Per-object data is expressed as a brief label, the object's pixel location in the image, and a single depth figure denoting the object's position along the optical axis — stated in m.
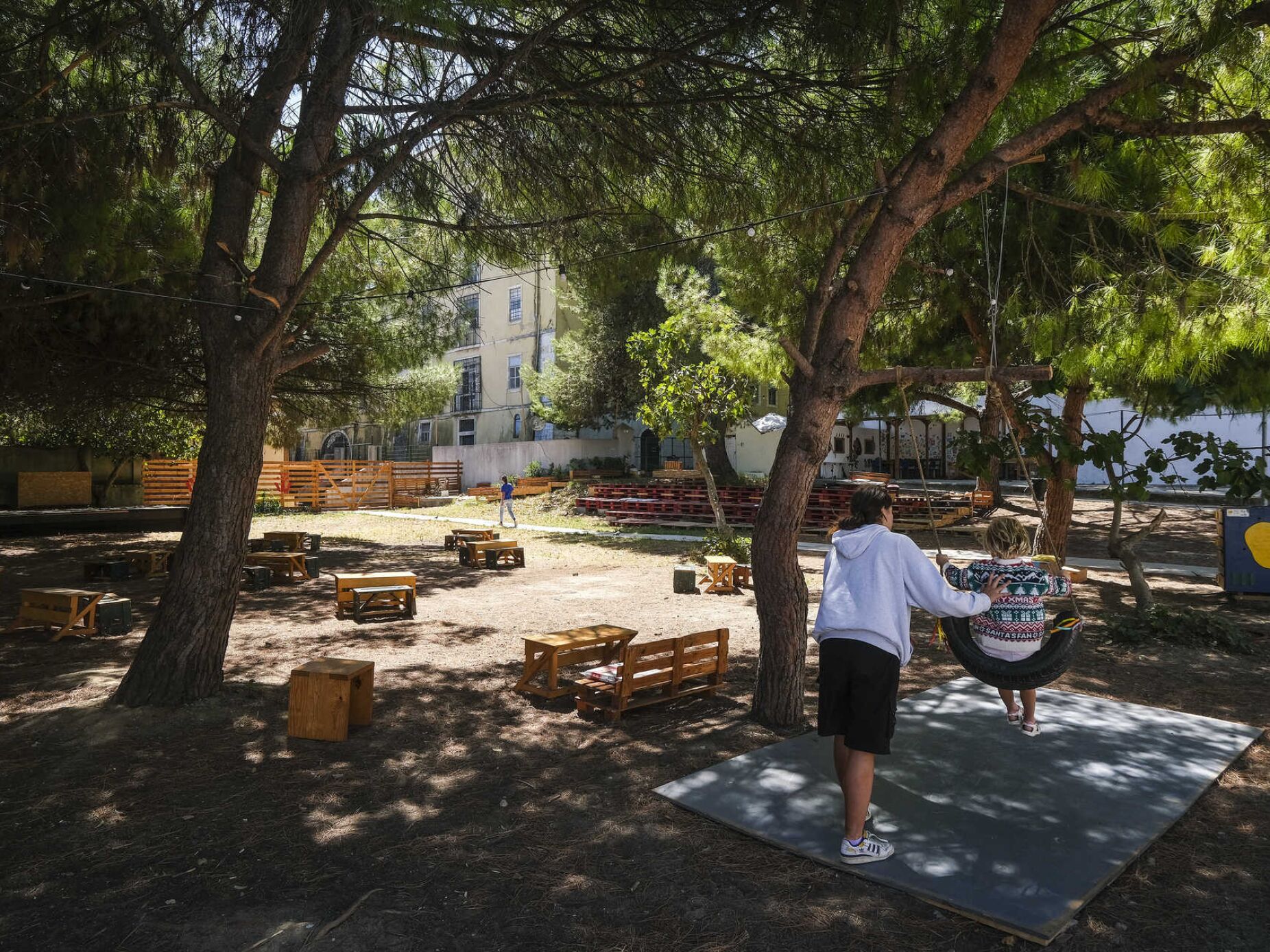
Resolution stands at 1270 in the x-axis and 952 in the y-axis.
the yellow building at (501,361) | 33.69
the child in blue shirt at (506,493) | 21.33
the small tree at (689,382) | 15.97
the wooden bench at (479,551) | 14.34
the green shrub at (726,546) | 13.88
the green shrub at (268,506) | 27.64
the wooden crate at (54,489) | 25.69
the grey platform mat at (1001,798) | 3.42
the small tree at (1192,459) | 6.71
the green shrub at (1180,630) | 8.22
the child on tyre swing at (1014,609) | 4.29
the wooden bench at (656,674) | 5.92
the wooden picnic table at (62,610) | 8.49
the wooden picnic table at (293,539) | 14.61
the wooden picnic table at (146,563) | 13.50
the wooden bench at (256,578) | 12.16
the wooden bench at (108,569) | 12.68
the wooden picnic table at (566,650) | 6.32
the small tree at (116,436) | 21.41
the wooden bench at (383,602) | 9.70
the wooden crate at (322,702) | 5.39
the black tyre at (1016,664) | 4.08
